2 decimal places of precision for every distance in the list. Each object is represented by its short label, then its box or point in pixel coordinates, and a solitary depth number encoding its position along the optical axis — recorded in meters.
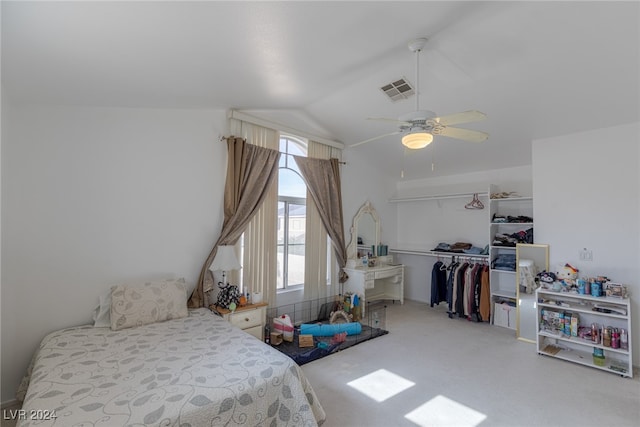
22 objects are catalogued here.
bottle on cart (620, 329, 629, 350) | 3.08
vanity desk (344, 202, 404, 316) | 4.89
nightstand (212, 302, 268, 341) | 3.15
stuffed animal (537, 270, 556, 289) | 3.60
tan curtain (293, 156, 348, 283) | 4.57
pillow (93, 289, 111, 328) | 2.68
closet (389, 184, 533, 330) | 4.51
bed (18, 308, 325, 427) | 1.48
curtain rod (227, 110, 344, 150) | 3.70
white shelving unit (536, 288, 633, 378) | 3.07
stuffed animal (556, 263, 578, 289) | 3.49
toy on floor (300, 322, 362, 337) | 3.86
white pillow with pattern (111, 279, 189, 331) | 2.65
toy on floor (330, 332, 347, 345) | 3.74
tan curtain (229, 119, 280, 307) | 3.85
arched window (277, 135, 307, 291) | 4.41
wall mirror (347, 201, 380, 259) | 5.24
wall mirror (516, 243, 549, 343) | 3.93
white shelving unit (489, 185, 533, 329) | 4.43
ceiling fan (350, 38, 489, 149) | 2.24
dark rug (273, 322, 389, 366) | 3.32
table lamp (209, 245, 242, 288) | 3.27
